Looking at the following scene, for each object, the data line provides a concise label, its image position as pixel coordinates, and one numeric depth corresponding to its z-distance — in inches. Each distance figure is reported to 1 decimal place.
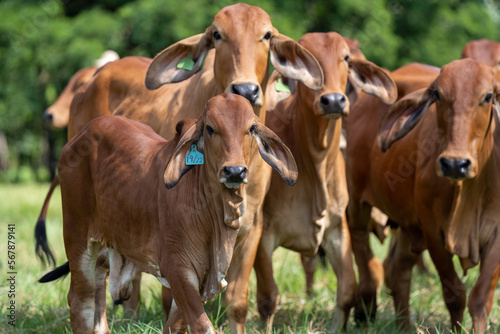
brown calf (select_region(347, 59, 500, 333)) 382.3
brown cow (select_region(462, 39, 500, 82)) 570.0
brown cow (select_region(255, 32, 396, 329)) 418.0
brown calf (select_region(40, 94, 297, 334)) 299.7
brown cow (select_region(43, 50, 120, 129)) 752.3
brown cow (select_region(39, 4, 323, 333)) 372.2
